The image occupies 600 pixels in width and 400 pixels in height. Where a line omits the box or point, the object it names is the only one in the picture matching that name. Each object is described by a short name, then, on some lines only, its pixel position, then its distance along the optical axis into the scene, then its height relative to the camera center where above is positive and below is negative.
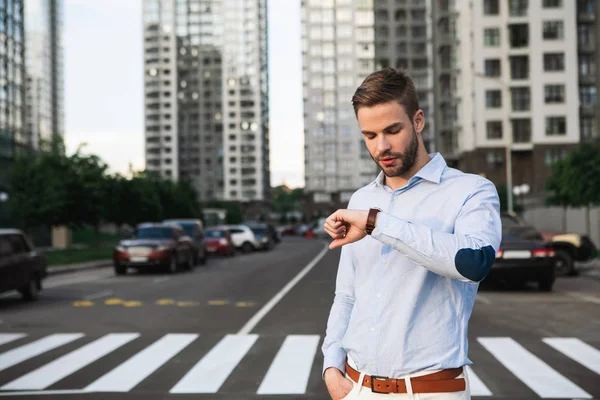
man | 2.68 -0.23
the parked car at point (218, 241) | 41.16 -1.35
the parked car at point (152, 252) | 26.59 -1.23
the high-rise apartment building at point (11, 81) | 59.89 +11.43
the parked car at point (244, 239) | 48.53 -1.50
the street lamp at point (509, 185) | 41.58 +1.39
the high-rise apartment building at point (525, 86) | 71.12 +11.61
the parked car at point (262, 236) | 49.69 -1.36
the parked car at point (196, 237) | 32.09 -0.89
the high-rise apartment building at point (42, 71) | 175.62 +35.85
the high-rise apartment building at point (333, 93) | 151.00 +24.17
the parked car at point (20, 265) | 15.91 -0.99
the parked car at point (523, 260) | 16.61 -1.08
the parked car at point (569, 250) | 21.66 -1.15
